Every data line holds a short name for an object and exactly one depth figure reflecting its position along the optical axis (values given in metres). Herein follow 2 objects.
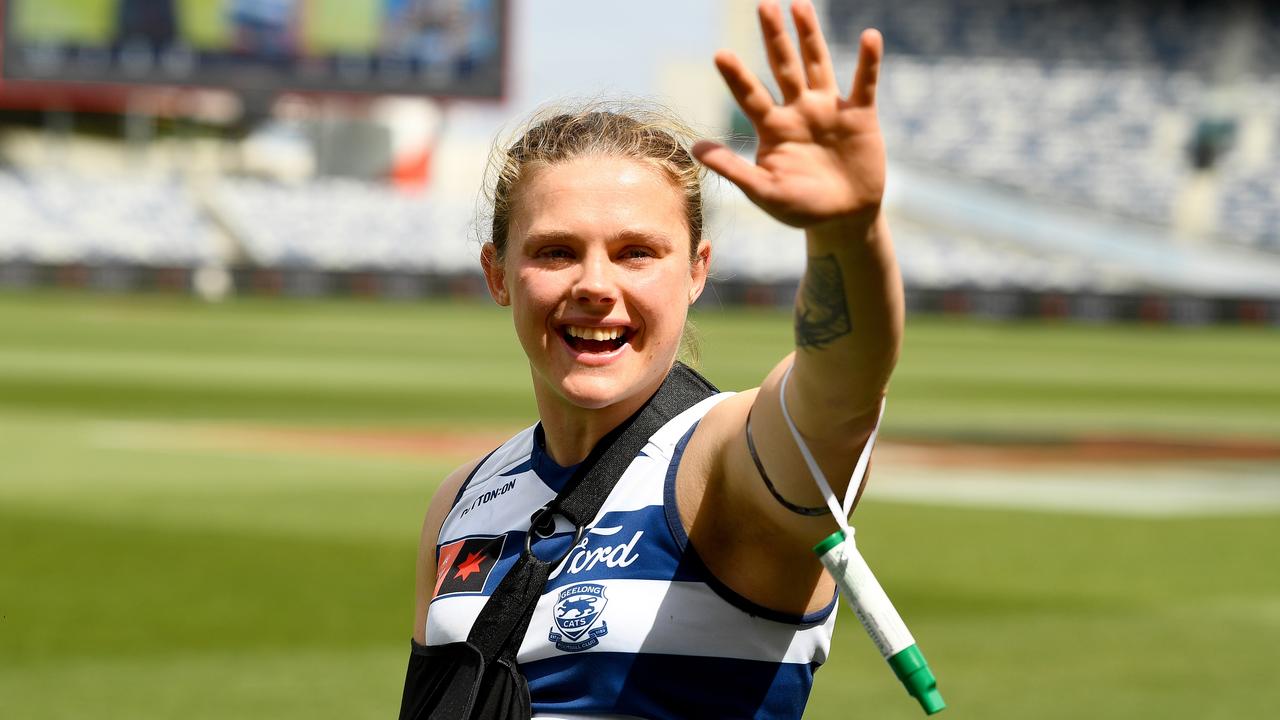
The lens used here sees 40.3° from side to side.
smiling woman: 2.38
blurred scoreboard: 47.69
